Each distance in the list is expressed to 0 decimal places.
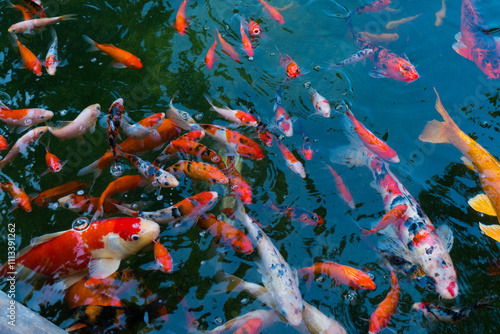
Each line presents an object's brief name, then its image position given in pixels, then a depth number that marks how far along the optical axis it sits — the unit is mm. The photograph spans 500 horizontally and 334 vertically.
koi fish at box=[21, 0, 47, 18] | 5848
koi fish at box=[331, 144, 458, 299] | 3738
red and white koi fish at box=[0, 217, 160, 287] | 3699
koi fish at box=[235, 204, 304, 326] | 3529
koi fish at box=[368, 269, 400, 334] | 3500
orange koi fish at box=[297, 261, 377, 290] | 3705
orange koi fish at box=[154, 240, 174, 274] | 3775
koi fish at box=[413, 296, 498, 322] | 3549
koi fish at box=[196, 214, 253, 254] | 3834
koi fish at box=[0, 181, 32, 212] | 4227
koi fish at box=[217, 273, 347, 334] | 3498
